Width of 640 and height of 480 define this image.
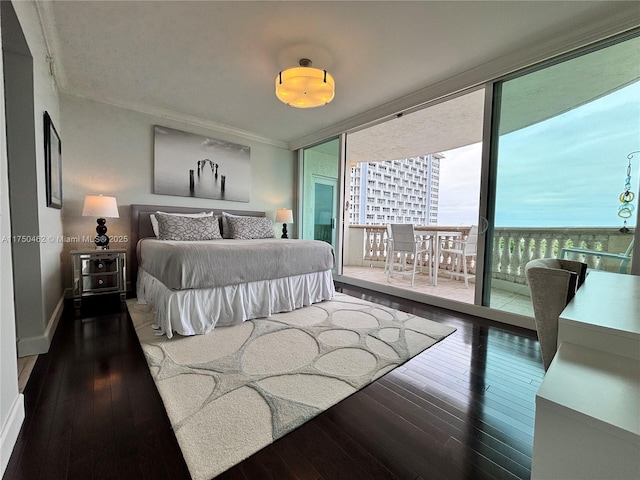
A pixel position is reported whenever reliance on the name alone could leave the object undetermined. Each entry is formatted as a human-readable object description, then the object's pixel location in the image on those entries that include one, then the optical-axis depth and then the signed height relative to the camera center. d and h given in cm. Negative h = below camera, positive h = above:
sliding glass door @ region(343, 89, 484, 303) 374 +118
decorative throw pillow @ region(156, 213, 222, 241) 315 -6
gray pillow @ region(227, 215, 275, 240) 372 -4
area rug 113 -89
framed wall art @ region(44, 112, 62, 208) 214 +51
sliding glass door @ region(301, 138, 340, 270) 447 +65
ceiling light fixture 217 +119
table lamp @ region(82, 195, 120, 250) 285 +12
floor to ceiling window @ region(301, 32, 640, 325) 206 +57
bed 207 -50
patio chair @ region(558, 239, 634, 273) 203 -17
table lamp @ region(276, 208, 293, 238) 458 +16
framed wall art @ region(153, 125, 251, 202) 369 +87
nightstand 273 -56
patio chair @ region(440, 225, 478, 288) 396 -34
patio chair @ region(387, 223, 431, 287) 410 -20
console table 56 -40
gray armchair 103 -27
